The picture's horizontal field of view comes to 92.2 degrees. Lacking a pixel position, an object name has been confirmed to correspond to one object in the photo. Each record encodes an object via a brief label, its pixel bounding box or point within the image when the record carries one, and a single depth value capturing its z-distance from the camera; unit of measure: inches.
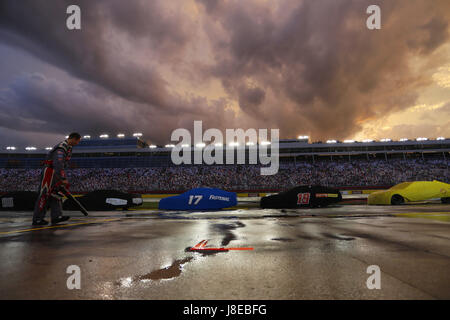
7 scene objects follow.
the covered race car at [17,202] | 405.4
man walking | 186.4
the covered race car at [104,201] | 391.2
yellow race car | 432.1
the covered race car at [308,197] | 389.4
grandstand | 1573.6
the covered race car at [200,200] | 393.4
